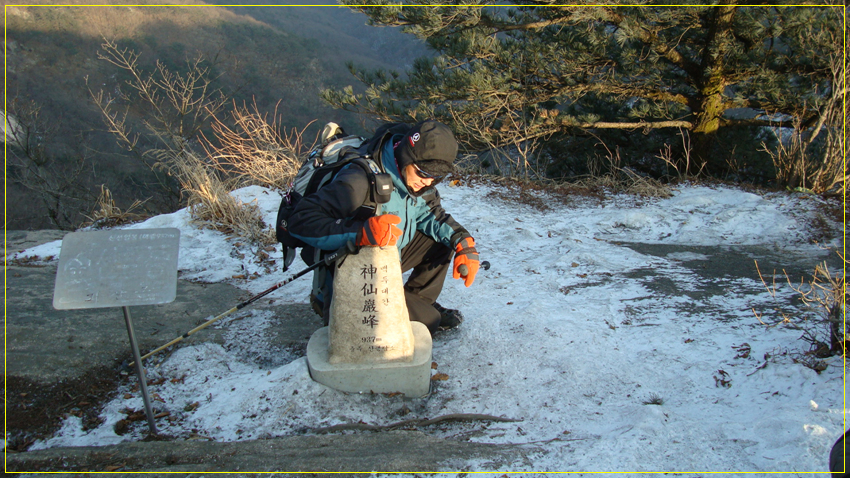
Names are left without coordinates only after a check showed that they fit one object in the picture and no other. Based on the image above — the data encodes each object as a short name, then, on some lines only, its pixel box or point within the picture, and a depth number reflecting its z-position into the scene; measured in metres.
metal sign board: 2.00
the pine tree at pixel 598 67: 6.26
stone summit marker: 2.46
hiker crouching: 2.41
